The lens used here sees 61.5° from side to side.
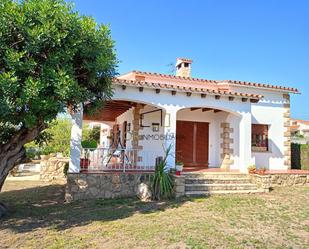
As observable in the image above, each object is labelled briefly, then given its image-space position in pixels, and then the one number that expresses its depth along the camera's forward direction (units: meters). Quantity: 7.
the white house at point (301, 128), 43.41
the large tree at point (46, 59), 5.66
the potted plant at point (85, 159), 9.83
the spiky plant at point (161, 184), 9.27
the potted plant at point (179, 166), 10.15
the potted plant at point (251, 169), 11.17
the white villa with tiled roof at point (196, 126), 10.34
